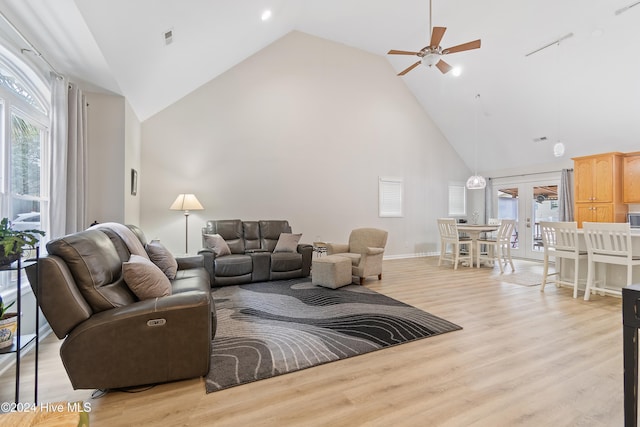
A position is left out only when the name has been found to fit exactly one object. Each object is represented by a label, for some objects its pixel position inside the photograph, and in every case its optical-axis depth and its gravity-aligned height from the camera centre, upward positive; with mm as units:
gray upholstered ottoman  4395 -875
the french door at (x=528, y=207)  7199 +232
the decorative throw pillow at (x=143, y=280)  2054 -479
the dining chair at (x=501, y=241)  6007 -529
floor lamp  4895 +196
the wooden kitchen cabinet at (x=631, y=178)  5562 +763
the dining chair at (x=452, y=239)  6094 -514
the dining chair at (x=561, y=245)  4117 -431
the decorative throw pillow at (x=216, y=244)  4730 -487
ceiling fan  3590 +2189
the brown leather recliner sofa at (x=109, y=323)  1708 -688
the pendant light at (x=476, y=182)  6680 +789
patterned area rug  2242 -1146
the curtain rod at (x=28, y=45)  2097 +1408
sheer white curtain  2900 +601
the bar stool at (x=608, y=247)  3580 -404
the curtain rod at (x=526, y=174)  6844 +1111
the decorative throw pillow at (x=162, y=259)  3113 -493
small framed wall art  4453 +514
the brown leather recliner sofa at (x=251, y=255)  4539 -683
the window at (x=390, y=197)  7336 +483
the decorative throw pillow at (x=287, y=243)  5219 -510
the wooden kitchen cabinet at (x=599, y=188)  5703 +588
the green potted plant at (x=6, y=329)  1662 -679
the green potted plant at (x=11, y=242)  1521 -154
